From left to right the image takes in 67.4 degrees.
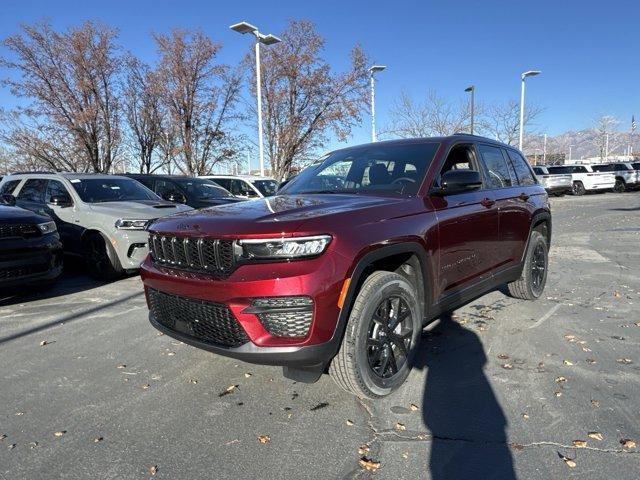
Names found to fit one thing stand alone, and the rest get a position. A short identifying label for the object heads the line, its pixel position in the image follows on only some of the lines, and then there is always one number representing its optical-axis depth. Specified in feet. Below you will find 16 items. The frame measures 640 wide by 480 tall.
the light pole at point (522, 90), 85.51
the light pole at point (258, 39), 53.13
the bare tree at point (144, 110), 71.41
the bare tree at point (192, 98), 70.23
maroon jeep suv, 9.09
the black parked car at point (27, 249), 18.39
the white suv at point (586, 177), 95.20
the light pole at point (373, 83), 68.95
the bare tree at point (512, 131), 107.34
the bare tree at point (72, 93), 63.00
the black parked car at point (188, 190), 37.29
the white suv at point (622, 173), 99.91
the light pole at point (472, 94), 78.74
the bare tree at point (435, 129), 88.58
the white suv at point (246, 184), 47.47
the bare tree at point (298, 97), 73.51
